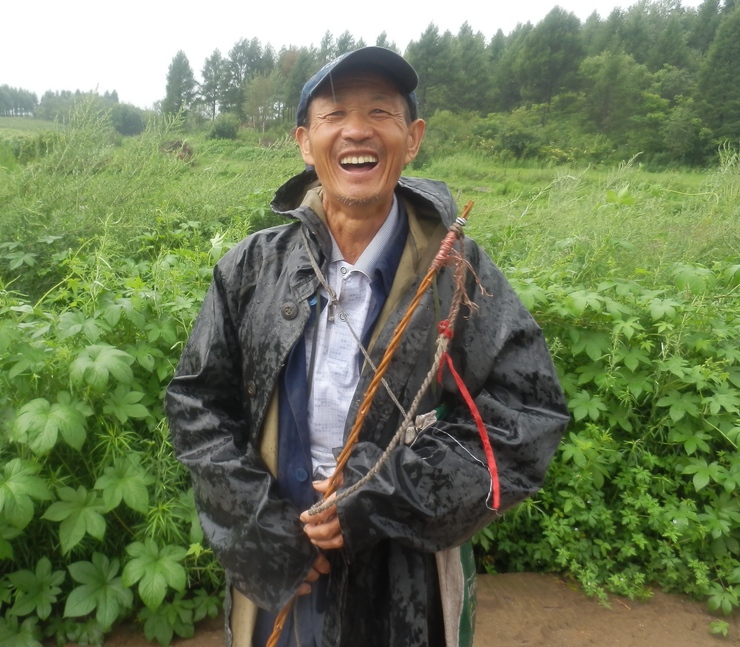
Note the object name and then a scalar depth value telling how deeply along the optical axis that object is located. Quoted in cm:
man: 122
